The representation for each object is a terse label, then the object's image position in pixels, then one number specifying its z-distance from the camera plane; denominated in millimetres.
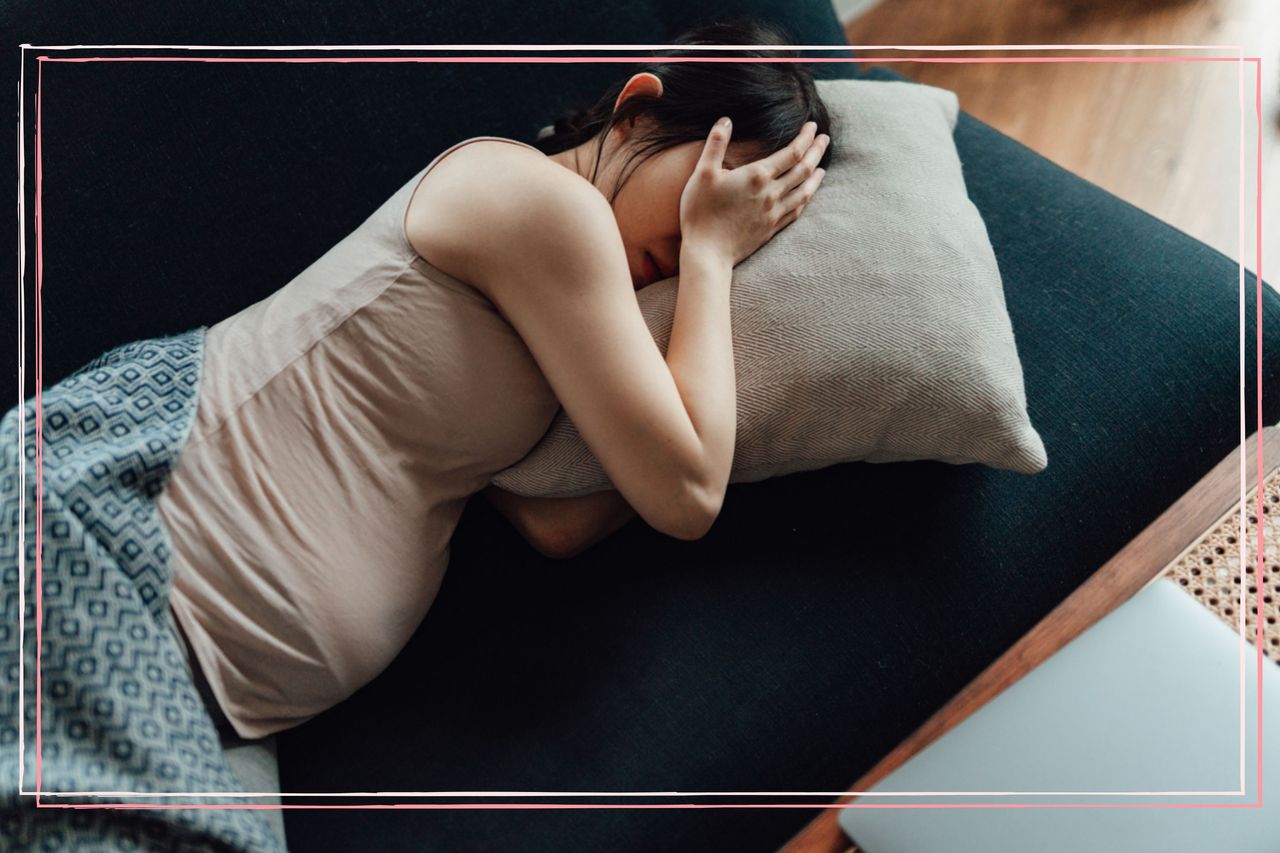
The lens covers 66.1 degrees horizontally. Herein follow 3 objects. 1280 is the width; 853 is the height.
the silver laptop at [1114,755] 921
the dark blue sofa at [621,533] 960
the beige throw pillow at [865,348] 917
